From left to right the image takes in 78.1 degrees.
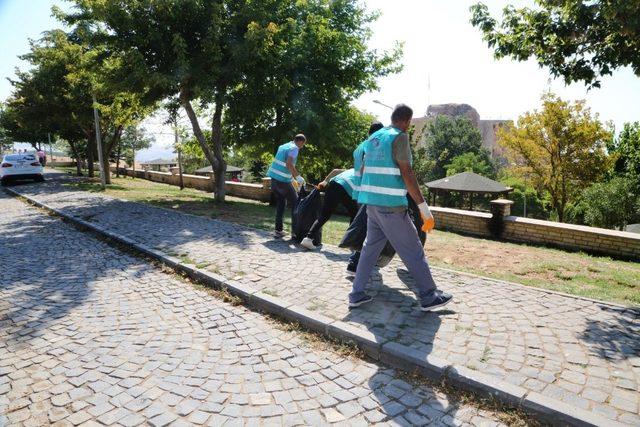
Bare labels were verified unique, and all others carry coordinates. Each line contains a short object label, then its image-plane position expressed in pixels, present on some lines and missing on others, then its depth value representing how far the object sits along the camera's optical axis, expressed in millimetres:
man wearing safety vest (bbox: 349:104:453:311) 3781
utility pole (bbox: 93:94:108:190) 16812
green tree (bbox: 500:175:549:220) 38694
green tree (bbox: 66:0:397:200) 11125
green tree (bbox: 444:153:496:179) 41750
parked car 17828
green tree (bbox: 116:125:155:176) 40250
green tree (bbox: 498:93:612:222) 20672
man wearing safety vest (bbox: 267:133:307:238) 7137
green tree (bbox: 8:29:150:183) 17250
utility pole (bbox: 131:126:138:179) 39703
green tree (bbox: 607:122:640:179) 24891
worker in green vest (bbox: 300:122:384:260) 6102
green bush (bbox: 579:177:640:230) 22031
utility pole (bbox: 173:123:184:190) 18378
